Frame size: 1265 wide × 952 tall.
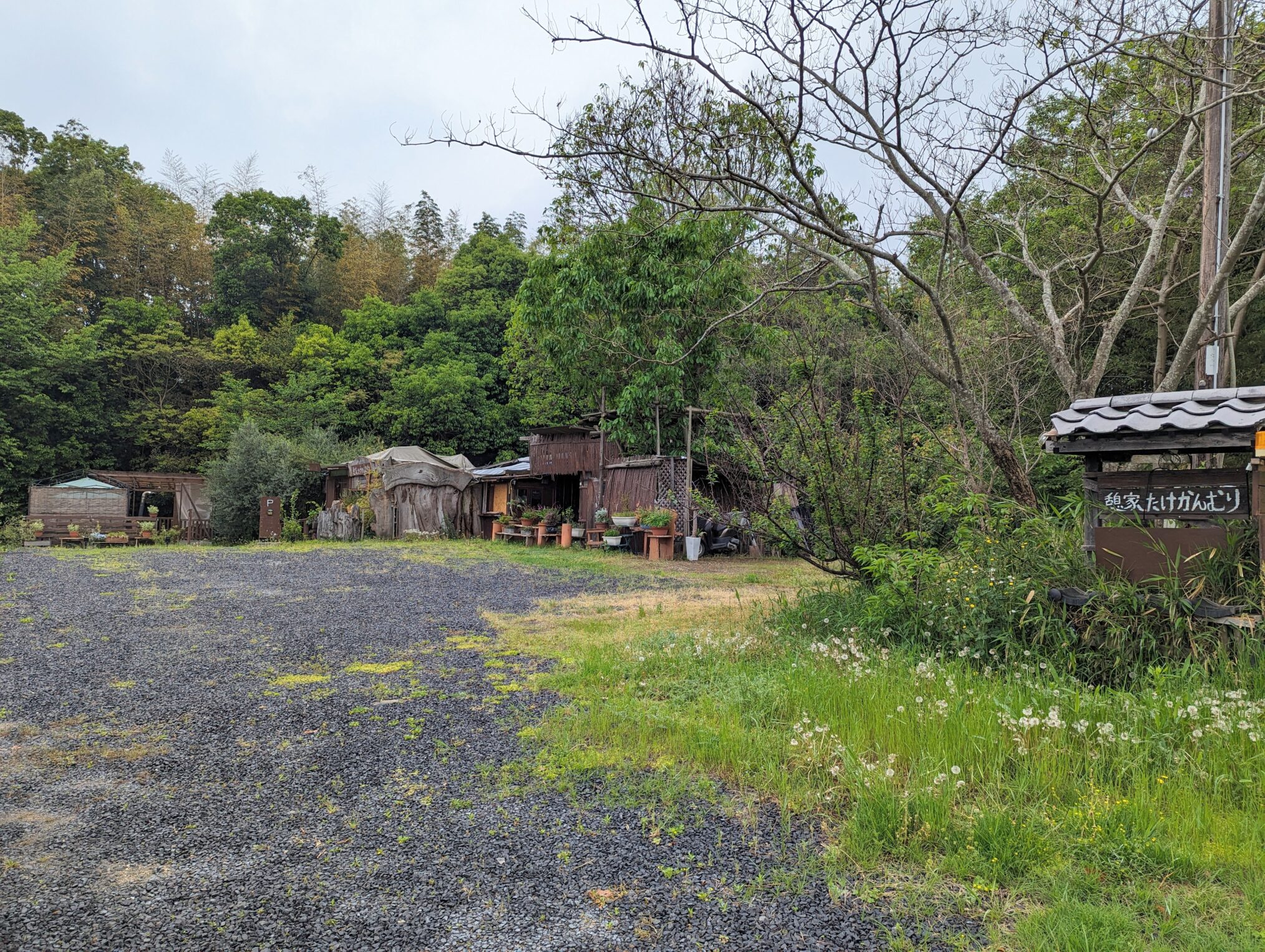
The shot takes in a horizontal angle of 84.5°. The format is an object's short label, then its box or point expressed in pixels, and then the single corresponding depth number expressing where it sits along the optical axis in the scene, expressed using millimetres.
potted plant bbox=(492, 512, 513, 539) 16094
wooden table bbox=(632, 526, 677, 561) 11875
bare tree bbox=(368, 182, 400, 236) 33219
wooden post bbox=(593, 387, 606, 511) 14430
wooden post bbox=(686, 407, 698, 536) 11555
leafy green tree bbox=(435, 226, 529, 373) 24609
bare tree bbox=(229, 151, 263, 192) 30625
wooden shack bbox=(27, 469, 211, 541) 15969
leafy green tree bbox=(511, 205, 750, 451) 12516
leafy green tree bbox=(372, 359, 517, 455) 22266
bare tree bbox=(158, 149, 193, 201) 29156
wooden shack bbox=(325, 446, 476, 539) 16562
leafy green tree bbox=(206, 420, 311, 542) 16484
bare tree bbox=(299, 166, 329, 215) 31359
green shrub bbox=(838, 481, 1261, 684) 3430
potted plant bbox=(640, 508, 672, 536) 11852
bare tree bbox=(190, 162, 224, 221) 29703
